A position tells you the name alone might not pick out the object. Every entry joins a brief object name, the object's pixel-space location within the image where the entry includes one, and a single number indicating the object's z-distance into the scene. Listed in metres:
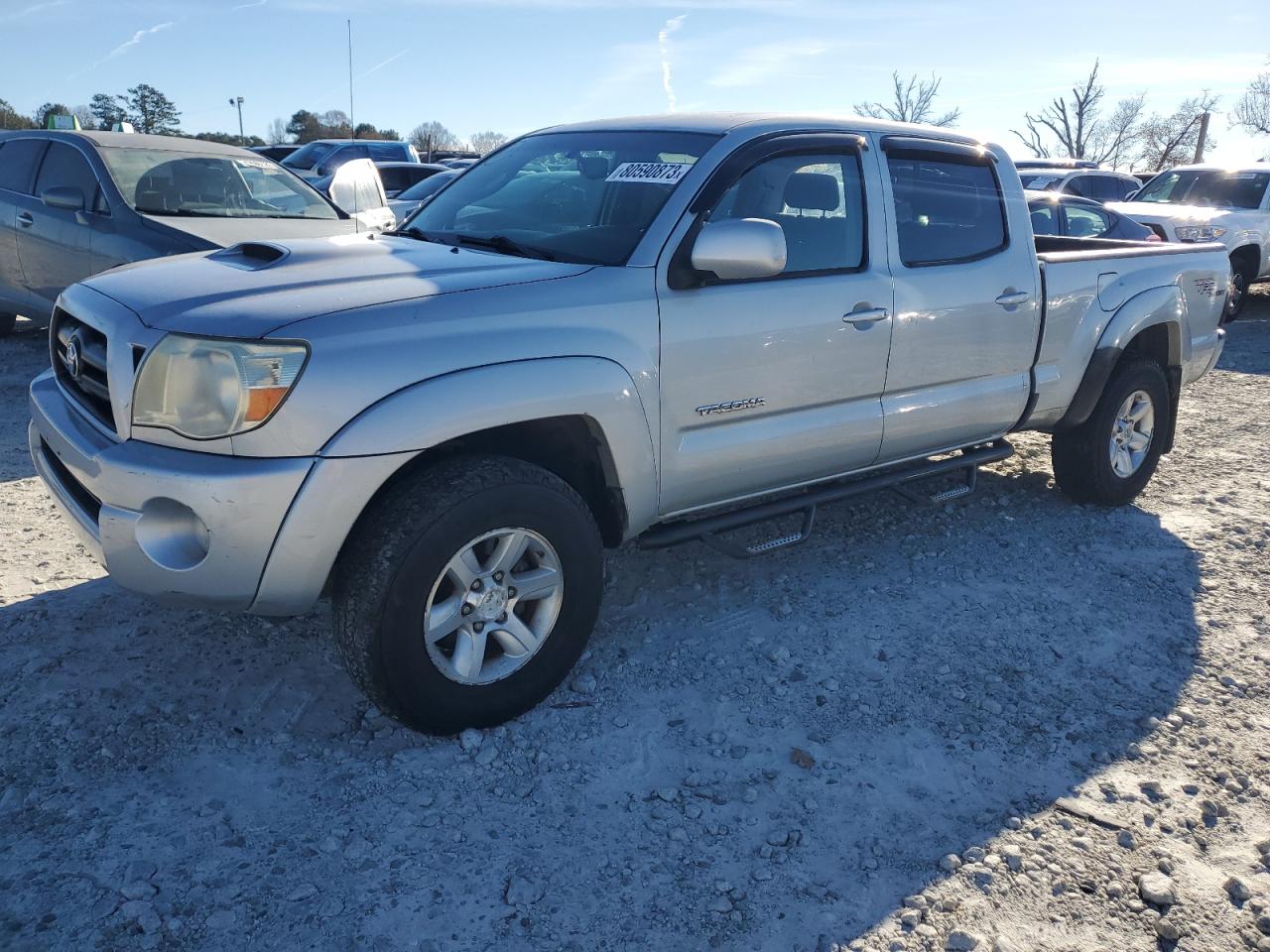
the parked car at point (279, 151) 22.40
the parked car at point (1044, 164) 17.74
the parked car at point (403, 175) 14.02
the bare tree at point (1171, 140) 45.19
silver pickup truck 2.62
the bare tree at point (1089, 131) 51.47
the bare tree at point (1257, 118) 46.89
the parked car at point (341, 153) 16.73
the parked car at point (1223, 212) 11.56
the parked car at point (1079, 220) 9.95
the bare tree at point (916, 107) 43.40
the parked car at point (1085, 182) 14.86
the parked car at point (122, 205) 6.36
